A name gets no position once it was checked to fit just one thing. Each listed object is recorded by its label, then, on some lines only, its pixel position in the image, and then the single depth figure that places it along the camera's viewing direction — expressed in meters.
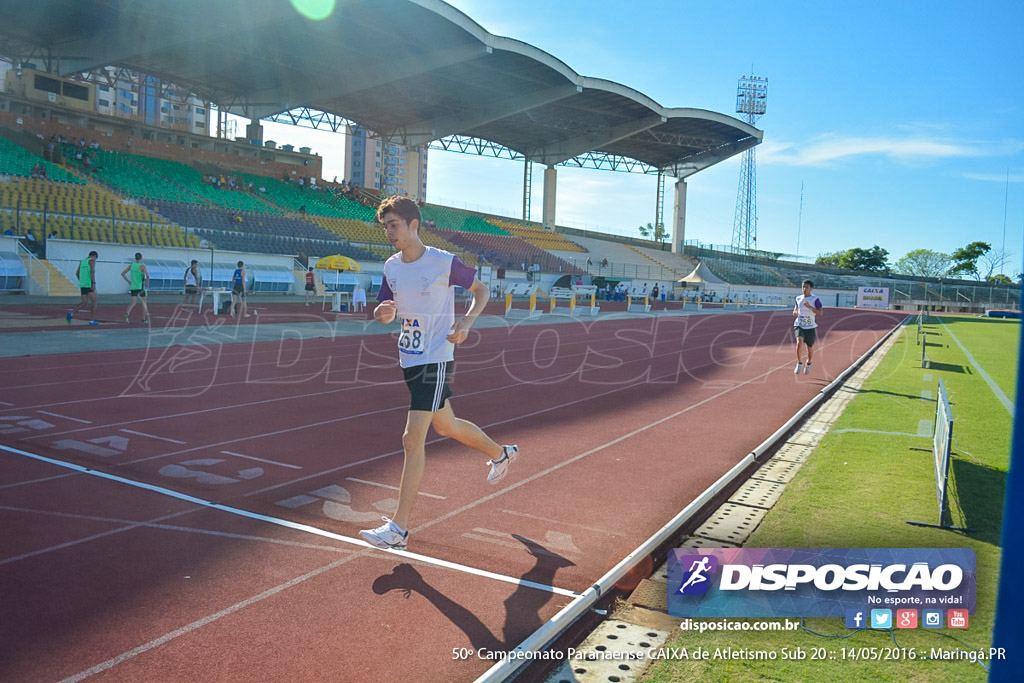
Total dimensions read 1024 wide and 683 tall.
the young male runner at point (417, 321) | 4.34
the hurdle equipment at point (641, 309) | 37.72
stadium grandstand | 32.56
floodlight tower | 84.25
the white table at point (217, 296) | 21.62
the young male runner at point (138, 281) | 17.69
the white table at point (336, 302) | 25.80
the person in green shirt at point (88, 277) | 17.28
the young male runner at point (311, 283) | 28.36
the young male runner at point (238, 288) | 22.04
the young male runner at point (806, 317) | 13.48
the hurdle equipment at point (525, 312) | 27.40
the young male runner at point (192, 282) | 23.90
